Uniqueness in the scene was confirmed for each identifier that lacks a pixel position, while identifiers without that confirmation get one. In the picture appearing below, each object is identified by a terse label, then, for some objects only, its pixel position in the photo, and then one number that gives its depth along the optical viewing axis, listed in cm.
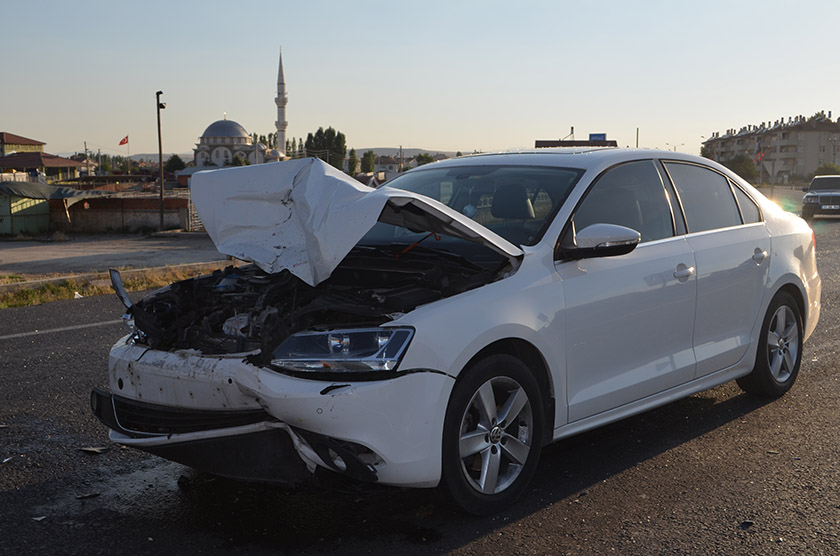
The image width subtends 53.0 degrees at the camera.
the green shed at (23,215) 5847
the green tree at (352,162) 16708
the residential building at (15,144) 18150
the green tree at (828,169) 9652
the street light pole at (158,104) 5528
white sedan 347
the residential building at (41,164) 14712
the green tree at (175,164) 18150
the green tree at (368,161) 18300
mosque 19550
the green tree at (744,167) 9111
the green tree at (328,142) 16858
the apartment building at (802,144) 14212
